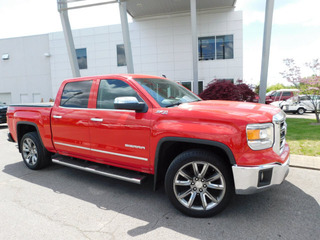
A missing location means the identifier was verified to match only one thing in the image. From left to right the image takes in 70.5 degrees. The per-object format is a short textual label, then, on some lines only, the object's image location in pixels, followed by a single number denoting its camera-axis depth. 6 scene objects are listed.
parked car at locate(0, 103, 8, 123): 12.08
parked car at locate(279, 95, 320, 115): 17.52
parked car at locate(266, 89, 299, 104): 20.45
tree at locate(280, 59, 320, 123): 10.19
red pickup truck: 2.62
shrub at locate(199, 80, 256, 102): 8.57
